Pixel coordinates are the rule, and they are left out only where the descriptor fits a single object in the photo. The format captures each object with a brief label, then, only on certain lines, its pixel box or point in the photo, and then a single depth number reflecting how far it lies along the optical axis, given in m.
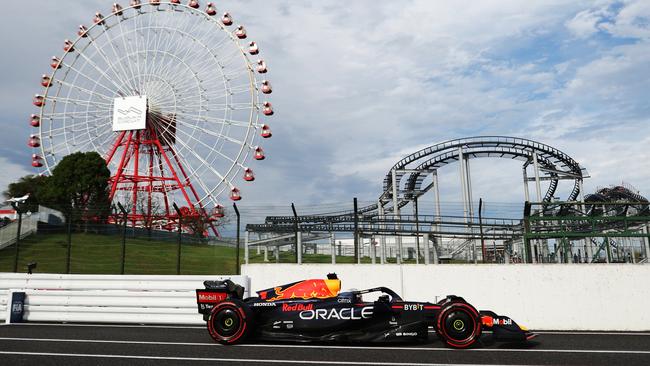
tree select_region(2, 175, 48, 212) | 49.09
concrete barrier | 9.71
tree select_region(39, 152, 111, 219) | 34.56
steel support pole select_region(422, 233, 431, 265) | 13.30
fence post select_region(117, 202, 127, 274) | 11.66
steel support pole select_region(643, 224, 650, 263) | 12.24
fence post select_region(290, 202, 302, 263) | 11.76
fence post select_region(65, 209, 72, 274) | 12.02
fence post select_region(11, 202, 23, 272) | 12.07
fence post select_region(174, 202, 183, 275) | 11.38
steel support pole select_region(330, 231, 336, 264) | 12.14
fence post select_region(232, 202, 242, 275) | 11.66
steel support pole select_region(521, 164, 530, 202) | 33.91
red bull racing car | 7.14
